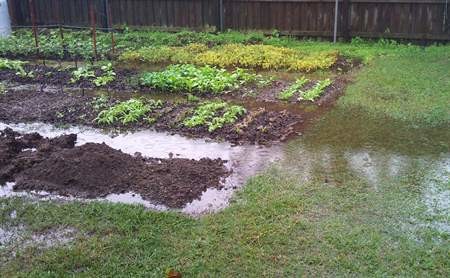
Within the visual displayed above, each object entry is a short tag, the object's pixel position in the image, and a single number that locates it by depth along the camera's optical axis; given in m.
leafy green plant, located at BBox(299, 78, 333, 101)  8.56
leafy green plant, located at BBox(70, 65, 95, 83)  10.32
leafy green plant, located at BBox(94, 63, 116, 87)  9.97
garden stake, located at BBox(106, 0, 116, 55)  14.98
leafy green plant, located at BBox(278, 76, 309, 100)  8.71
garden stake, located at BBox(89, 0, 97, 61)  11.31
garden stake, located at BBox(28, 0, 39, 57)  12.19
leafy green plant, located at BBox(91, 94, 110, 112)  8.43
